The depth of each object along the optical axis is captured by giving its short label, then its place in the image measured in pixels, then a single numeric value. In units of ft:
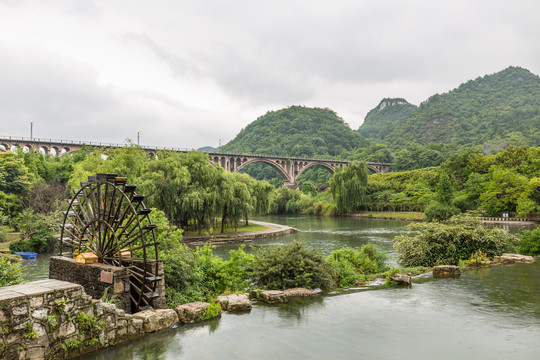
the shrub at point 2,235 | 74.82
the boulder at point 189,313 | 25.29
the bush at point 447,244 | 47.11
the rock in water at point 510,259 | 45.44
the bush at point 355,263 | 38.17
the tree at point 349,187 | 179.11
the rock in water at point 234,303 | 27.86
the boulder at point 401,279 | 35.50
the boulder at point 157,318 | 23.21
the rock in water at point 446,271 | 39.14
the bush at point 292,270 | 34.28
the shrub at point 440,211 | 127.55
